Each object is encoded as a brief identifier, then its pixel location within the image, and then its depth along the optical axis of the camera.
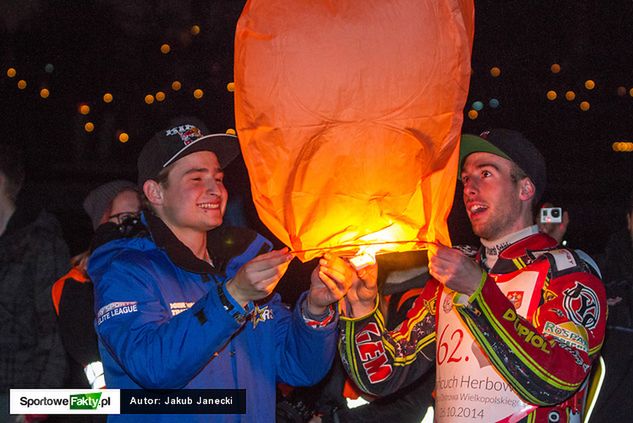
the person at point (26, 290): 4.31
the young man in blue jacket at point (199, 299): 2.73
